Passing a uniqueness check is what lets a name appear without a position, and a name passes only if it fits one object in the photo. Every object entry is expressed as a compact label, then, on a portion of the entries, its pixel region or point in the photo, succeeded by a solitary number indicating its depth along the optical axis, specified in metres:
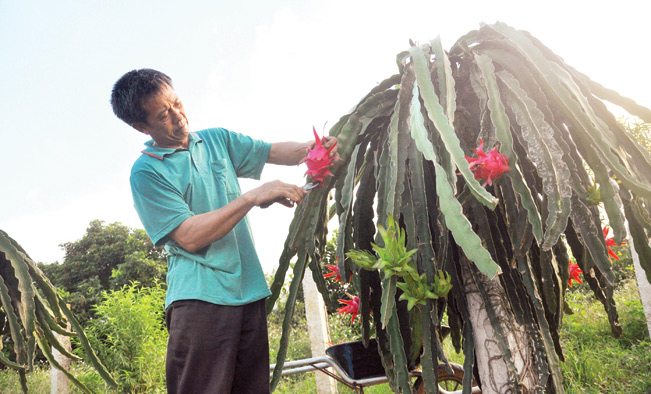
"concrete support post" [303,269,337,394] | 3.79
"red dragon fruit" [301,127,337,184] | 1.14
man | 1.35
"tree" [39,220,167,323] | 10.31
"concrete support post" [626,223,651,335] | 2.59
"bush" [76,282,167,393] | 4.80
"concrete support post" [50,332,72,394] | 4.71
